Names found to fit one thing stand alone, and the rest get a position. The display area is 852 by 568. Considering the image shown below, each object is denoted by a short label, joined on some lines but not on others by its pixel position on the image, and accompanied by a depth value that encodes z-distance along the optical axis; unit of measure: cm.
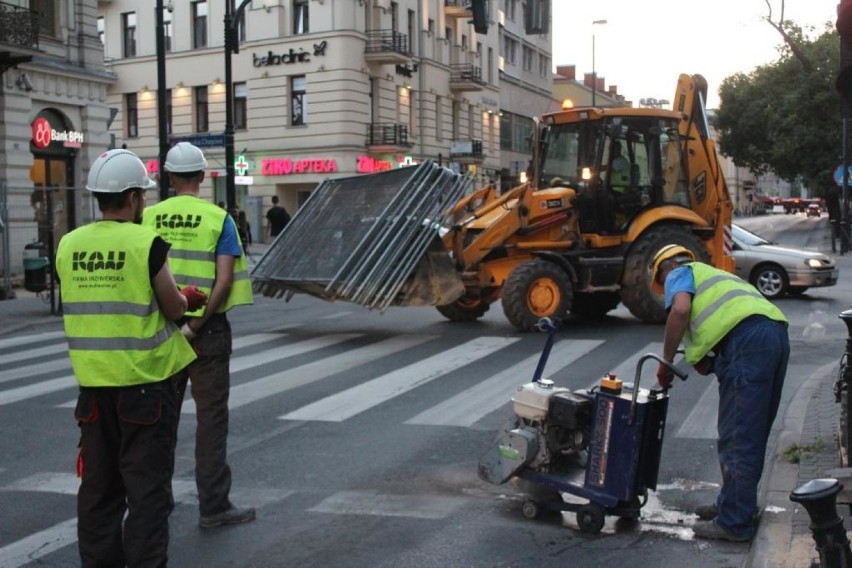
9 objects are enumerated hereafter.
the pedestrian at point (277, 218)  2758
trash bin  1741
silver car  1838
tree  4319
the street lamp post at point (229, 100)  2228
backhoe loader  1362
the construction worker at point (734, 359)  545
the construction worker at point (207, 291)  566
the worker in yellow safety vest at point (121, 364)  434
